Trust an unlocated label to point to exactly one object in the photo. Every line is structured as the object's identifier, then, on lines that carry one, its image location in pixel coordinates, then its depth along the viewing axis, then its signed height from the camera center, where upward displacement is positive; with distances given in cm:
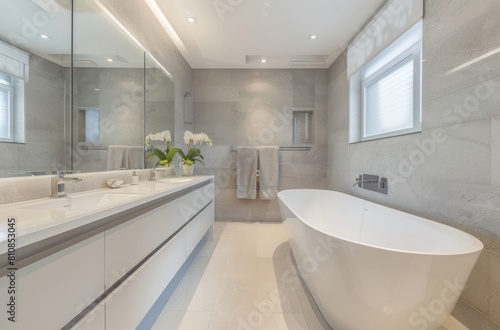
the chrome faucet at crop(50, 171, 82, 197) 101 -12
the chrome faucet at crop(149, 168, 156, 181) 196 -12
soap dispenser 163 -13
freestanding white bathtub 81 -48
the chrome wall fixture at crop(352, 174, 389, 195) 185 -18
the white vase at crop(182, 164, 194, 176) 248 -8
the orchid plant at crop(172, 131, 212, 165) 246 +24
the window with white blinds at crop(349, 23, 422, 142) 169 +72
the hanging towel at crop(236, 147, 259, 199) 311 -13
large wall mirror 89 +40
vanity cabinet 52 -38
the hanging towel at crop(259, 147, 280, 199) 311 -12
